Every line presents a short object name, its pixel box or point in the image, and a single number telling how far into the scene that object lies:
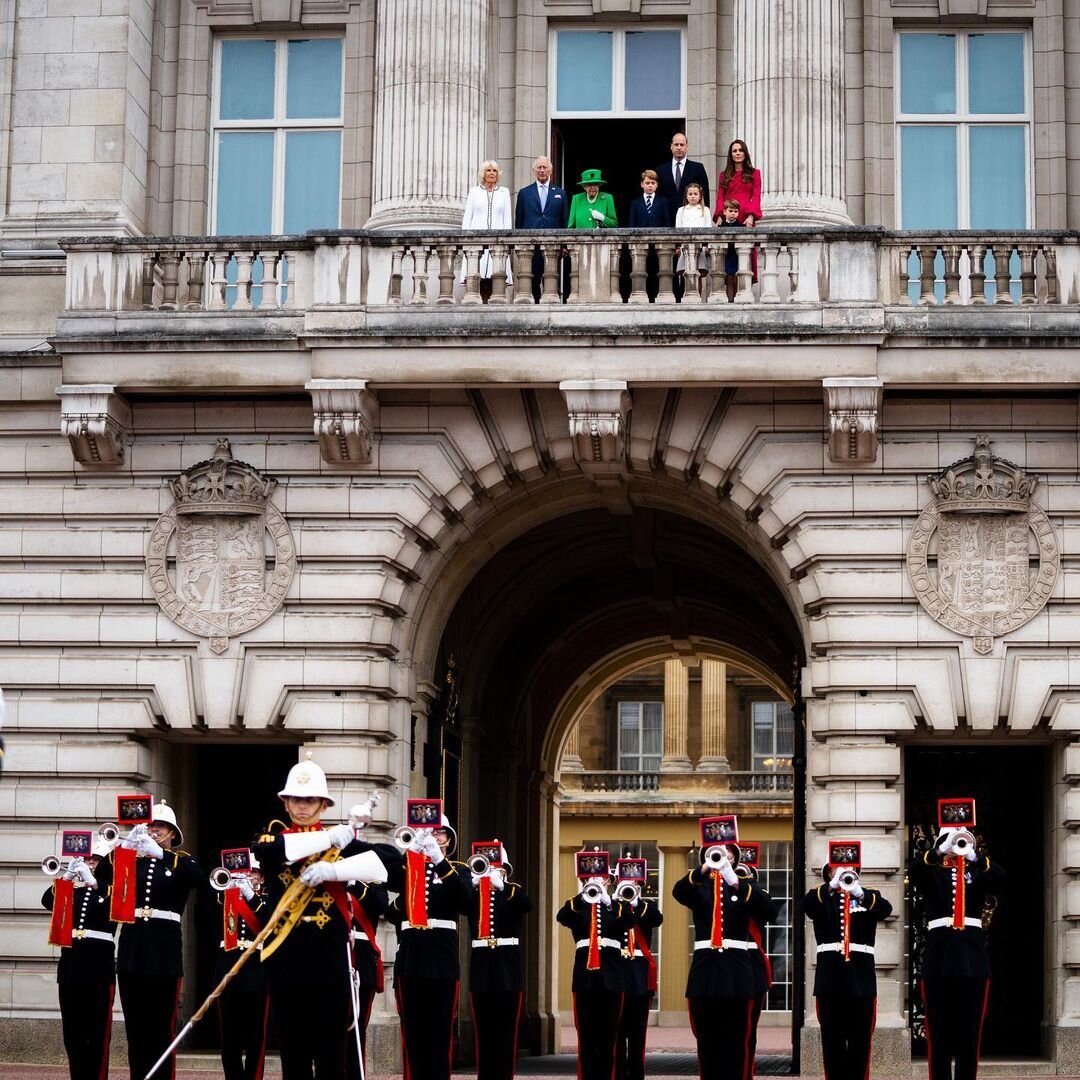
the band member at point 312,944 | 13.10
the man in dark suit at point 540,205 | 23.09
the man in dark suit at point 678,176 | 23.16
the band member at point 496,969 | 18.09
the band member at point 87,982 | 17.55
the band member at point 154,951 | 17.05
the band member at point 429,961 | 16.80
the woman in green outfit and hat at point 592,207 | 23.20
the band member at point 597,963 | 19.17
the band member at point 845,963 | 18.38
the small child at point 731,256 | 22.50
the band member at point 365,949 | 14.87
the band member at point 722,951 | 17.58
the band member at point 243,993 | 17.78
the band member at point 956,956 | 17.70
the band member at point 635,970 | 19.39
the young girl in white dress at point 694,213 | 22.78
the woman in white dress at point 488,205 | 22.95
